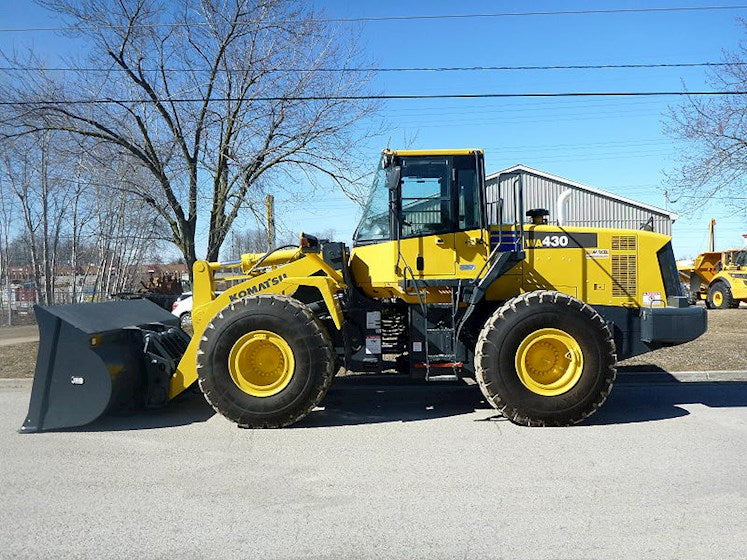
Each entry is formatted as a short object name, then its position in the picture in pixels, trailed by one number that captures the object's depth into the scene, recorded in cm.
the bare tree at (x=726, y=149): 1273
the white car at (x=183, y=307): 1881
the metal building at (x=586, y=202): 3020
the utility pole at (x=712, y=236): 3544
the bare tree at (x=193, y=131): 1178
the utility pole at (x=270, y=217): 1260
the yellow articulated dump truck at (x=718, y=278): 2103
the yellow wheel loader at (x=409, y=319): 624
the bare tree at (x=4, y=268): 1938
